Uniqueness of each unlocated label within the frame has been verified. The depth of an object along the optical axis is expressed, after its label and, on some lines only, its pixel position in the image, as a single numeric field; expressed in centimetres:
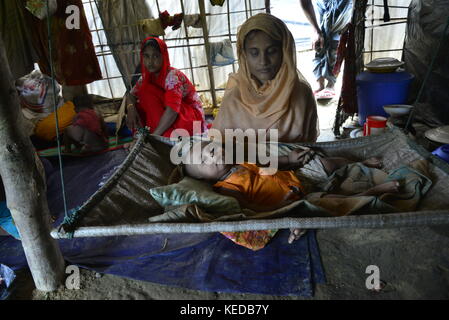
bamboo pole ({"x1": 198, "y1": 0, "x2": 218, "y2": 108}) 469
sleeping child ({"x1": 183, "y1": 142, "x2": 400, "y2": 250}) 190
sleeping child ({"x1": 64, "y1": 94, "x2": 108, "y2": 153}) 369
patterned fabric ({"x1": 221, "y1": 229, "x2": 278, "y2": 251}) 198
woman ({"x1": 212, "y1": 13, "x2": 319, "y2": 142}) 225
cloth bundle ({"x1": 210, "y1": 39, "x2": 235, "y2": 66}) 494
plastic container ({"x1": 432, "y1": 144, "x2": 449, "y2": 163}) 246
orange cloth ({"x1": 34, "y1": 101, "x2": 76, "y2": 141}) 400
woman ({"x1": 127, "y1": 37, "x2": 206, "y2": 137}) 308
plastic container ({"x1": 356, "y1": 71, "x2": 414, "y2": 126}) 345
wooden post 155
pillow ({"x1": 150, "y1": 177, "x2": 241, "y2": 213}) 168
